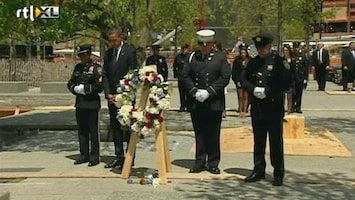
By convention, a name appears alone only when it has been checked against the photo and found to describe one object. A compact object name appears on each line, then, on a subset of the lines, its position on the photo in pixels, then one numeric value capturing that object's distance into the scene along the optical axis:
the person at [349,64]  26.12
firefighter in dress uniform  9.67
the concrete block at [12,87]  29.30
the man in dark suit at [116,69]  10.08
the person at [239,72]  17.09
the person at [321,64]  28.24
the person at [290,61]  15.94
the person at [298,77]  17.72
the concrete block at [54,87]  27.84
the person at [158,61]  18.13
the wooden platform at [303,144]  11.77
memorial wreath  9.23
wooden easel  9.34
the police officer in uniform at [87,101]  10.61
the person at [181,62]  18.39
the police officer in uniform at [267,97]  8.98
